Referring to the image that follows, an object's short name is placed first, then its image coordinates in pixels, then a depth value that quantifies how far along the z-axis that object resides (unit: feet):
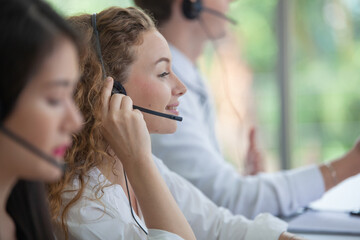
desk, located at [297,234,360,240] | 6.32
